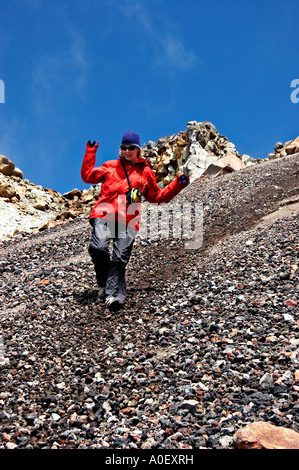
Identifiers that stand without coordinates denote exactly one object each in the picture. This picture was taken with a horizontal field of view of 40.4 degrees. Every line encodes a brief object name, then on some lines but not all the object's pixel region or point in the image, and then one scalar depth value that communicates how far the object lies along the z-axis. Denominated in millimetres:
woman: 8383
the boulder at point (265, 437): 3959
